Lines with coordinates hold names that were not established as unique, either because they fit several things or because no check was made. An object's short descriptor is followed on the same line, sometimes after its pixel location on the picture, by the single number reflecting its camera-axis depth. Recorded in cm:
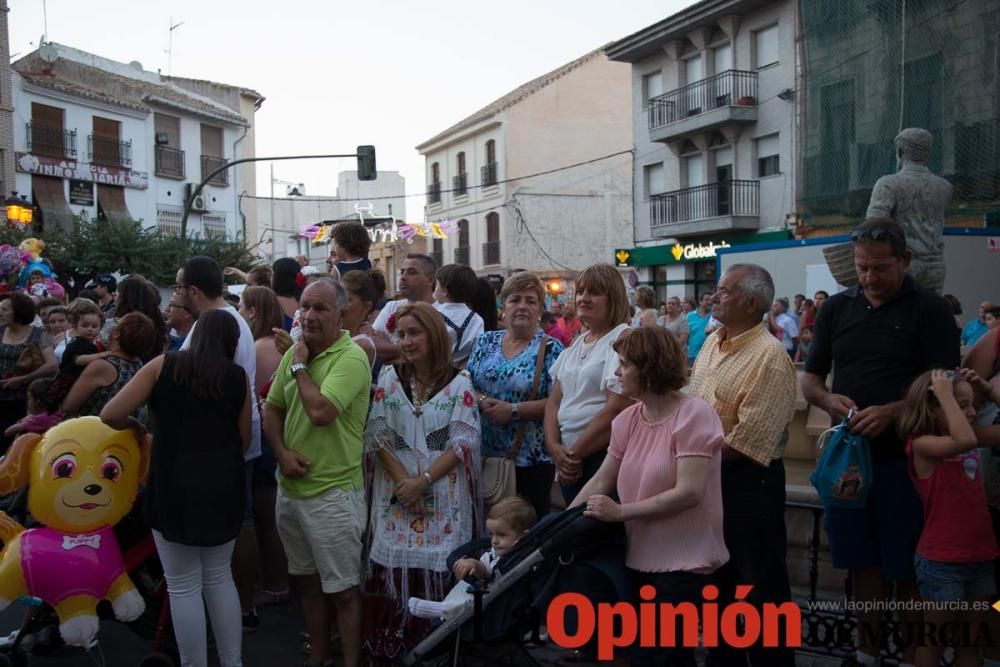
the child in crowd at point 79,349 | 511
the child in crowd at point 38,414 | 494
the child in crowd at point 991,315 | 905
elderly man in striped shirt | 379
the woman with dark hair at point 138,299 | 578
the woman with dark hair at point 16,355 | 747
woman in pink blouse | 338
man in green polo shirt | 428
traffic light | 2159
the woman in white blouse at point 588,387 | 429
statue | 565
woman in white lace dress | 445
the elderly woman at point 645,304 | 1054
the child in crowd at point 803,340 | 1348
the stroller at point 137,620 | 449
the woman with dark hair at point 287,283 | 630
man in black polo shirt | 381
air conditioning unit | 3788
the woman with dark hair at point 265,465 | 545
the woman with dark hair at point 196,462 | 402
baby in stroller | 381
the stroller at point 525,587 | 351
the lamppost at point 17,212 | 1947
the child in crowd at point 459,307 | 557
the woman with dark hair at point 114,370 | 489
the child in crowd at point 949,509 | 365
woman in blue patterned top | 489
